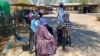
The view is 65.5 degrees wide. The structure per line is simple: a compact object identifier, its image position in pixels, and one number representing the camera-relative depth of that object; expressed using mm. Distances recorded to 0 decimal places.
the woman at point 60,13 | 3114
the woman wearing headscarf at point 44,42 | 1917
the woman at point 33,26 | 2425
